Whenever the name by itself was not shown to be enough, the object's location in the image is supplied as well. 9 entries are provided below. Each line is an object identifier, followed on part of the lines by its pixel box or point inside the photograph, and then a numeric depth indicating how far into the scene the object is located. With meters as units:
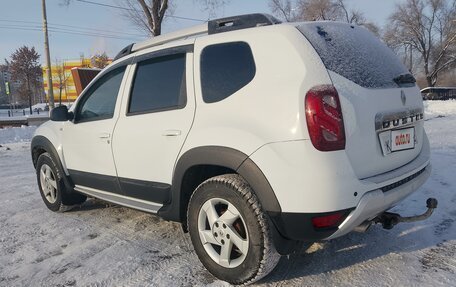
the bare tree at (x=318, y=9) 38.05
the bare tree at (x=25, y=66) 50.09
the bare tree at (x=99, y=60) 54.21
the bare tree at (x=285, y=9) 39.06
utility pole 18.62
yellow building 68.00
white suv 2.50
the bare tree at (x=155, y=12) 19.06
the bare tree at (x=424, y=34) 53.31
